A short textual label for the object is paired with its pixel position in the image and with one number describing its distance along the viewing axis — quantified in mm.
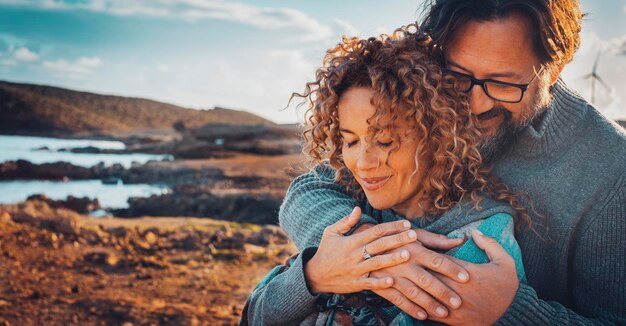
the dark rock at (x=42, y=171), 25328
